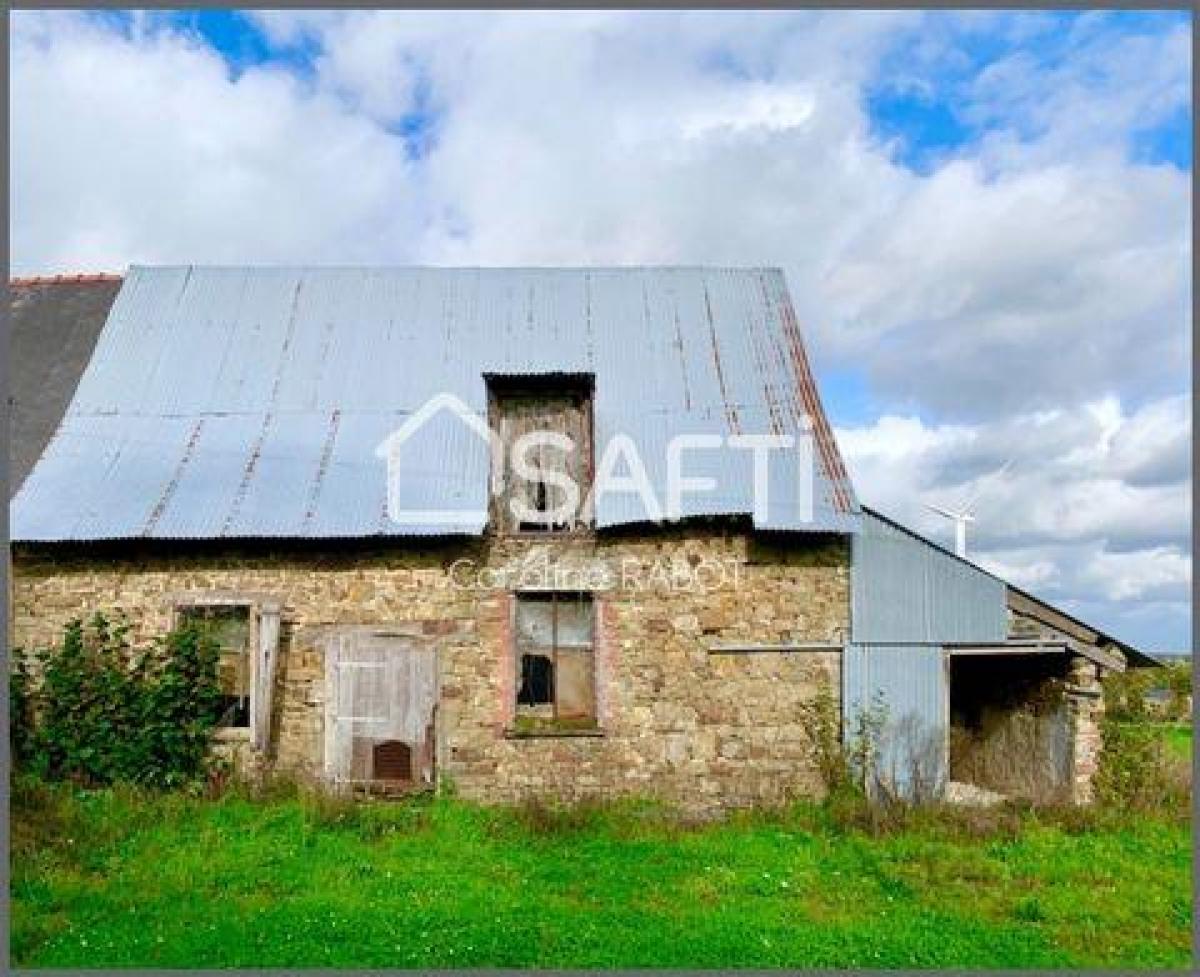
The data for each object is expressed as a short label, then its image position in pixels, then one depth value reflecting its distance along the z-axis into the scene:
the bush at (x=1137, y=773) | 11.04
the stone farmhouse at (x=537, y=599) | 11.32
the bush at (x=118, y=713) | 10.86
